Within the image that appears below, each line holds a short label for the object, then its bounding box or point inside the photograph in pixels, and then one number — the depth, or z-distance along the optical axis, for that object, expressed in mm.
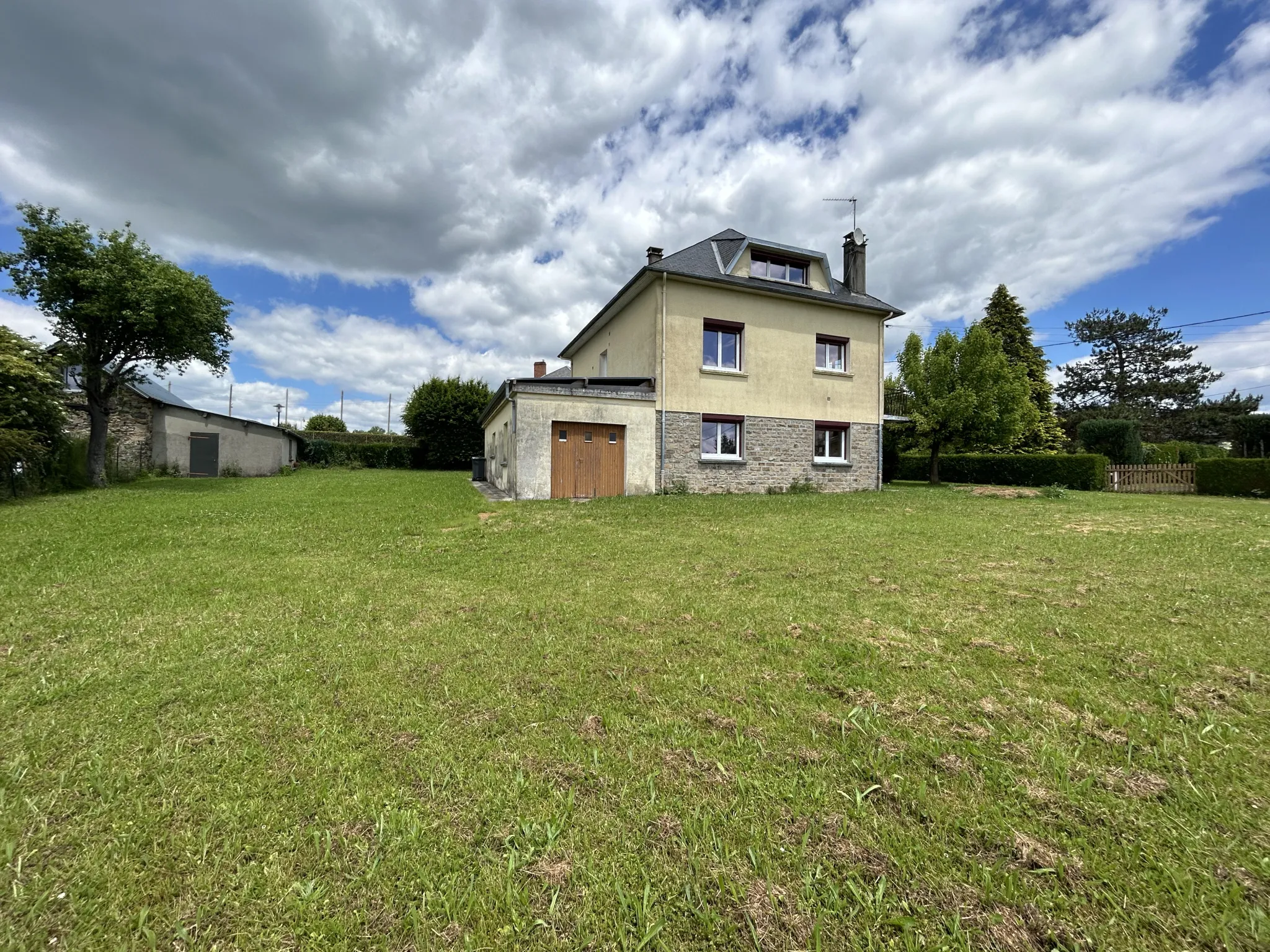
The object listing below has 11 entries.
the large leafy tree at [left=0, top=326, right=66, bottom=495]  11617
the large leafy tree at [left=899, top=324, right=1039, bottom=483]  20172
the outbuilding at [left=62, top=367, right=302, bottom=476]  21312
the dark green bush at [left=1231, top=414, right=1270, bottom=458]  27969
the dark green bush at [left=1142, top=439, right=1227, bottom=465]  25375
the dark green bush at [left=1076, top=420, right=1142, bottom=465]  23203
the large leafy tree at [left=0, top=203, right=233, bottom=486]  14578
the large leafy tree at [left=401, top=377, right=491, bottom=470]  31500
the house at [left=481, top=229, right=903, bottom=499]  13945
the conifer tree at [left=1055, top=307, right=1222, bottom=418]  38344
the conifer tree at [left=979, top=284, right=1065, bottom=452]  30375
